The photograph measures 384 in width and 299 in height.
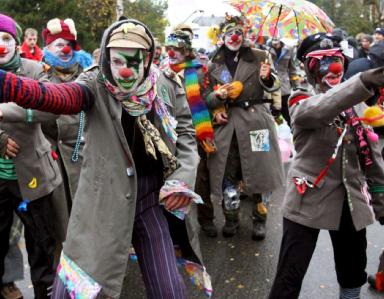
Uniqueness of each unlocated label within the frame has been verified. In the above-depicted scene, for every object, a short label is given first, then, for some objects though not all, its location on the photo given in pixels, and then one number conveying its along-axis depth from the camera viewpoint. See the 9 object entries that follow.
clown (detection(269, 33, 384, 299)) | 3.03
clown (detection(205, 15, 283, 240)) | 5.08
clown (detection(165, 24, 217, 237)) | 5.00
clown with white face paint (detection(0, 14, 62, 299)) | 3.39
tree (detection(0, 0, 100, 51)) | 22.27
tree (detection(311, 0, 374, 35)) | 34.85
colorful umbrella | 4.11
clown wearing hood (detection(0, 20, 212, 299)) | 2.51
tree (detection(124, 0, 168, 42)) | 23.34
